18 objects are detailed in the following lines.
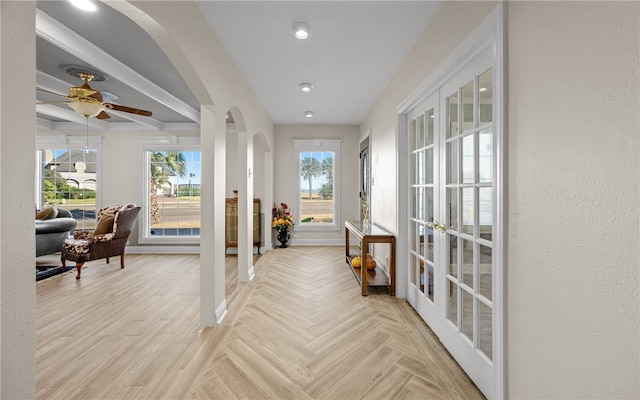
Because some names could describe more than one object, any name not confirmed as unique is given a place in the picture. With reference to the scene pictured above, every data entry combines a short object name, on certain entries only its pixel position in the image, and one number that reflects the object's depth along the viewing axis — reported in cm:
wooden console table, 354
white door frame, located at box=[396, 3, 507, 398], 154
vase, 656
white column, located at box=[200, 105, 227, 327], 273
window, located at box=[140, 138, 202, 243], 647
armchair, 463
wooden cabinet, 602
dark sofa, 521
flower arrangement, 648
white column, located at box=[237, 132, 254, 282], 414
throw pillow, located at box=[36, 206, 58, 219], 573
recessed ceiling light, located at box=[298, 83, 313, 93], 406
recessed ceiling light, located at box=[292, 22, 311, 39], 255
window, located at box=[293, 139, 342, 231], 680
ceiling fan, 317
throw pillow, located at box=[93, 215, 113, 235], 499
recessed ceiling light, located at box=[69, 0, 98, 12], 221
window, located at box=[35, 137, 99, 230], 641
